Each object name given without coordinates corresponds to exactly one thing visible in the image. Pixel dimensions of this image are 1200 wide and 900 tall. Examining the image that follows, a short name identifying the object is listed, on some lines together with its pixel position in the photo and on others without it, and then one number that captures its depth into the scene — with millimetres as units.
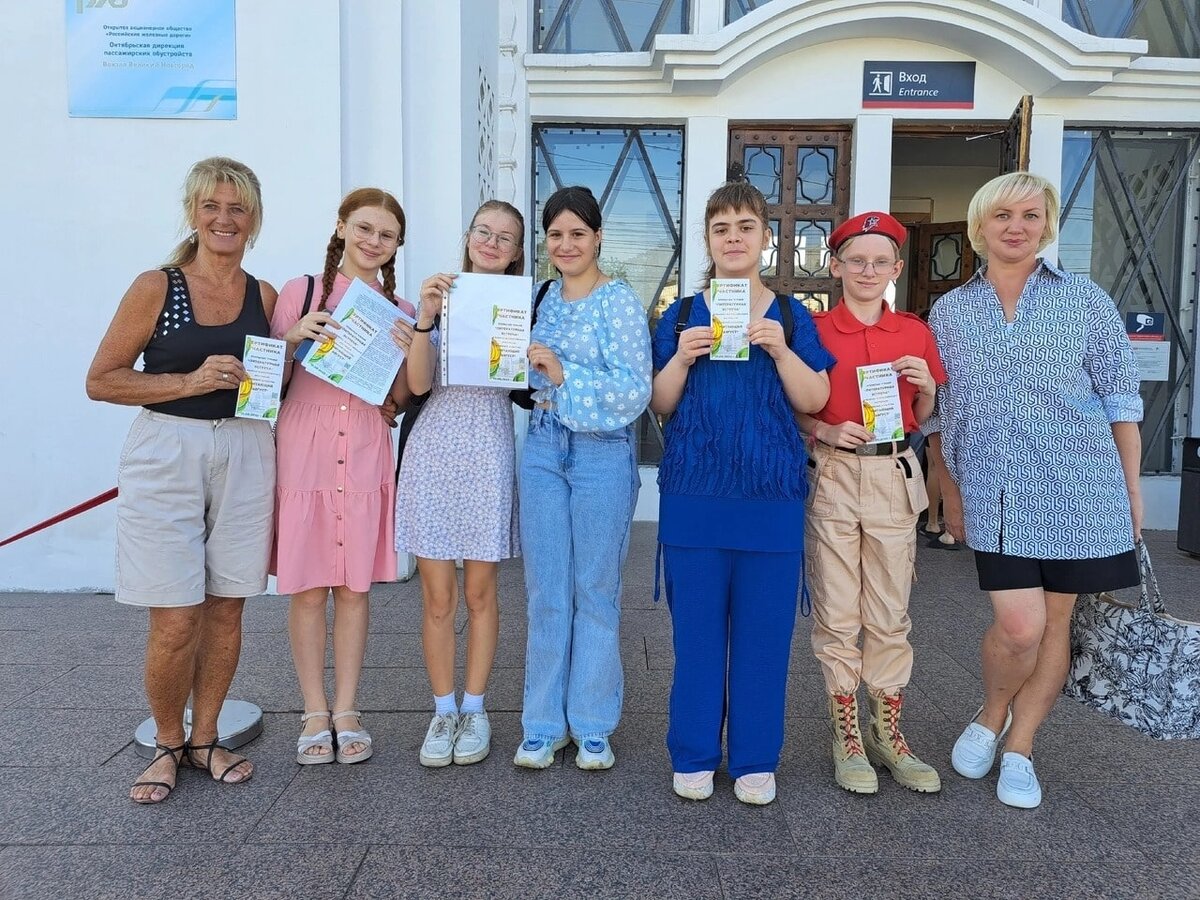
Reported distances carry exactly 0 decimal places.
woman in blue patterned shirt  2740
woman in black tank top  2764
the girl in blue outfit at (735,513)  2713
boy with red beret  2820
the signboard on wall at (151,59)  5328
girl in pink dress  3018
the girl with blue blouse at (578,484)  2814
